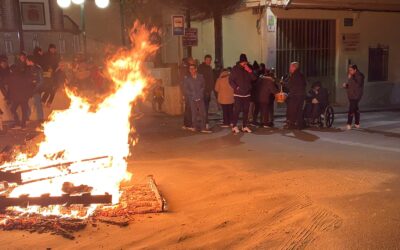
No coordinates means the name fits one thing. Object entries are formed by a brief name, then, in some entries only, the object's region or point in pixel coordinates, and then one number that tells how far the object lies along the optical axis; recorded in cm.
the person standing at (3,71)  1218
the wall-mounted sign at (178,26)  1307
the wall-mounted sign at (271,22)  1608
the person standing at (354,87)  1209
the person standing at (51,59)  1380
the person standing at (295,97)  1195
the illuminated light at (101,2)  1680
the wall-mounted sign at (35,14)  2103
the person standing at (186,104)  1194
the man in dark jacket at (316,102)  1241
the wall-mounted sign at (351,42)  1775
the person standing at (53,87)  1343
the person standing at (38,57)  1381
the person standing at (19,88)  1195
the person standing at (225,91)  1220
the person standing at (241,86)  1150
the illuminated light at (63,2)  1588
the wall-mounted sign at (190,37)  1352
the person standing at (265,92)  1215
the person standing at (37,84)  1225
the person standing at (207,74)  1267
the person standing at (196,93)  1161
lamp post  1591
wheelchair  1246
